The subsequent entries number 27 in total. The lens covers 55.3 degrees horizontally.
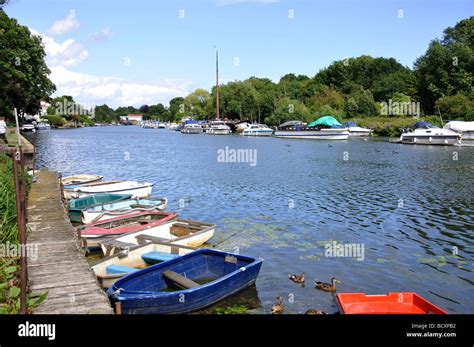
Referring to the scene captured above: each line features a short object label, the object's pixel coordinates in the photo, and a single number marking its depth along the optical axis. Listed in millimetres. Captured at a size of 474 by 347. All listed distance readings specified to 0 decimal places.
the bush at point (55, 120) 145625
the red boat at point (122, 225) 13679
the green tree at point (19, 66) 51062
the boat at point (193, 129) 115500
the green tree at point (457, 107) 76369
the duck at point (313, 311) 9953
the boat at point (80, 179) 24766
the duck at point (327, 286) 11562
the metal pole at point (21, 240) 6199
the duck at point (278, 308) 10337
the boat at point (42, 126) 120506
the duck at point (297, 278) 12156
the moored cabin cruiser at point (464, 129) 65125
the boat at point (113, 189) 20969
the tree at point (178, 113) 170375
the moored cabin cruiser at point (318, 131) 77000
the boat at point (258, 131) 95812
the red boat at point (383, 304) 9047
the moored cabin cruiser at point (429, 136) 60406
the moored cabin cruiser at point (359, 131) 88188
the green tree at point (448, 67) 84438
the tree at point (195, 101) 160212
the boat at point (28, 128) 95300
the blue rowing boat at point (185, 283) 9023
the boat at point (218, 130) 105750
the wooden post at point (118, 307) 7666
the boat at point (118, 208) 16406
